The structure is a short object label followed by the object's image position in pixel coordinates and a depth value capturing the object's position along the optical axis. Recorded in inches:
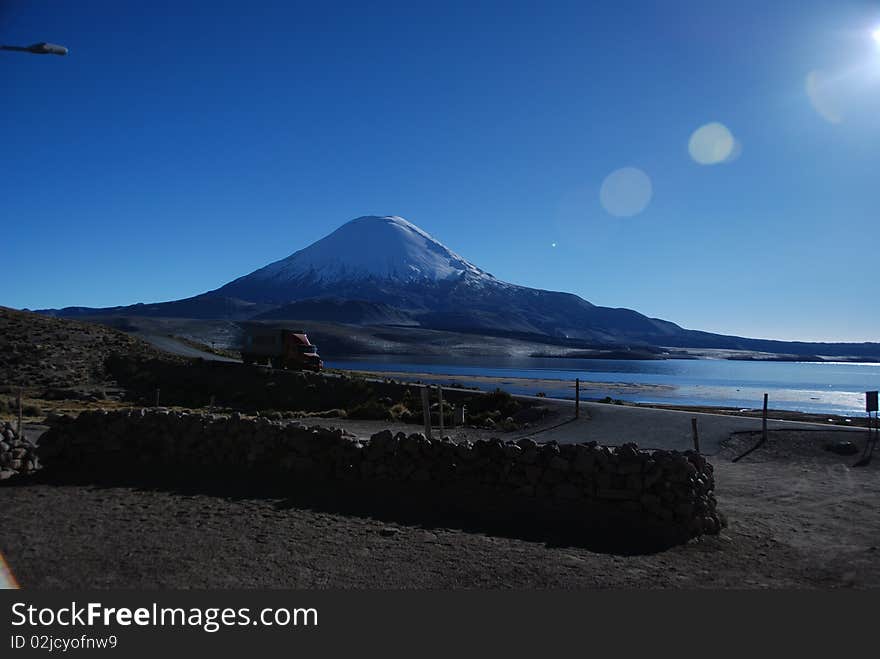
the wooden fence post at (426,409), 436.3
